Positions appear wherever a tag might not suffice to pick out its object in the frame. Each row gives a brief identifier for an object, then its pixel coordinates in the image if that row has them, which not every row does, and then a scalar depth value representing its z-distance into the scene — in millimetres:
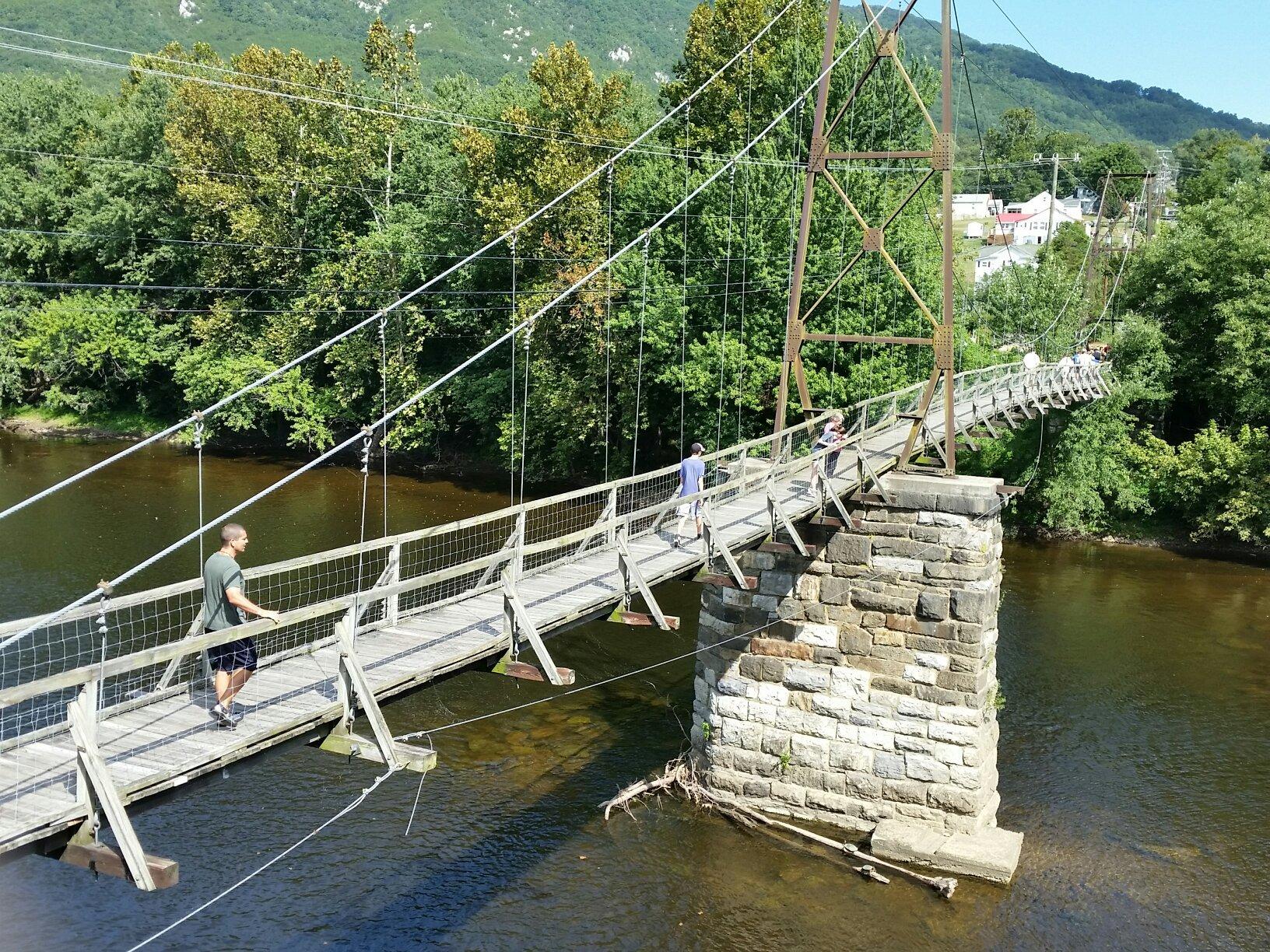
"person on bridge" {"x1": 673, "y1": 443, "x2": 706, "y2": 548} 12695
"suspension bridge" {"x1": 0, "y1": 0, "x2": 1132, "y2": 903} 6230
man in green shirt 7348
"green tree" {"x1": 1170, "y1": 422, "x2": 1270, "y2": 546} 27438
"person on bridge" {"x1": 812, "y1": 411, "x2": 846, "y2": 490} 13125
